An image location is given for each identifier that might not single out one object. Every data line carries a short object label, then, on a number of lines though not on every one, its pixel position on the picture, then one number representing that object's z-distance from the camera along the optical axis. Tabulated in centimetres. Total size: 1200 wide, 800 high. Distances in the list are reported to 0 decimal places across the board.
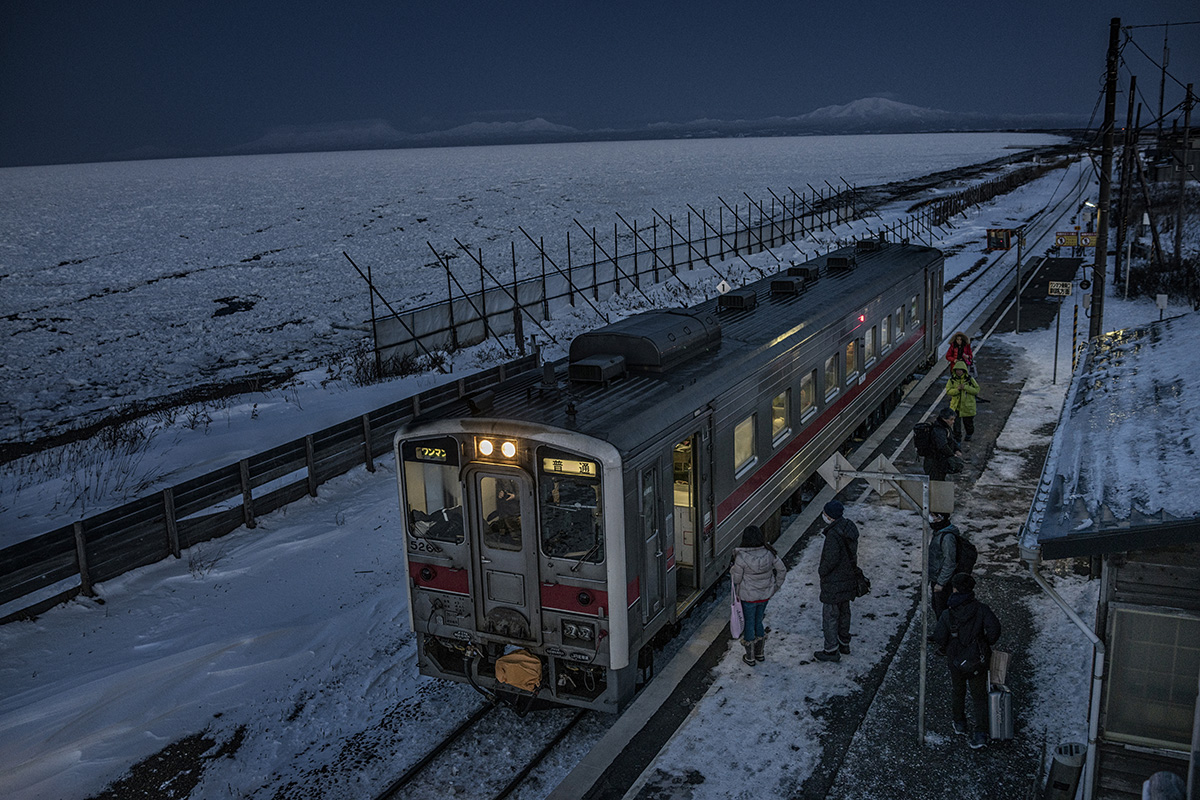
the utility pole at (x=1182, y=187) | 3154
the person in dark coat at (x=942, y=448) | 1360
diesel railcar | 832
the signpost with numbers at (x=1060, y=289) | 1988
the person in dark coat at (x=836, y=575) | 948
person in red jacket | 1620
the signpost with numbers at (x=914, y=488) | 824
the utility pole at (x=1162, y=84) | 3719
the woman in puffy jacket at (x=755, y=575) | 942
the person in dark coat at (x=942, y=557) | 962
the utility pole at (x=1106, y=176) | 1819
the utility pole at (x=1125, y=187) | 3033
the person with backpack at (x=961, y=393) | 1609
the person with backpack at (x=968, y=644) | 802
